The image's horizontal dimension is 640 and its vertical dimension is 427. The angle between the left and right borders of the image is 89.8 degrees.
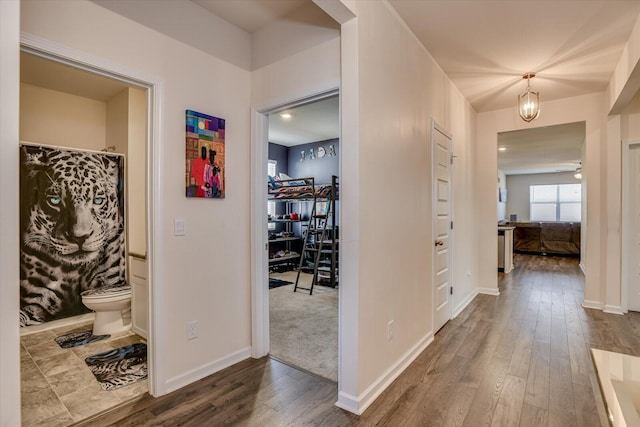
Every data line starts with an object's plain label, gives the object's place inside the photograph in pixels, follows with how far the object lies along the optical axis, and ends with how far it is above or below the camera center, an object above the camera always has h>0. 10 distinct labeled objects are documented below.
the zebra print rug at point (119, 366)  2.25 -1.19
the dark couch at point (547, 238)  8.03 -0.71
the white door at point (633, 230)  3.73 -0.23
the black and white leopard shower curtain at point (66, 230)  3.19 -0.19
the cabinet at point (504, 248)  6.04 -0.71
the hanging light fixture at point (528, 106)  3.43 +1.13
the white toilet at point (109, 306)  3.04 -0.91
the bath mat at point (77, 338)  2.94 -1.21
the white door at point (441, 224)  3.10 -0.14
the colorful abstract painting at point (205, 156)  2.21 +0.40
